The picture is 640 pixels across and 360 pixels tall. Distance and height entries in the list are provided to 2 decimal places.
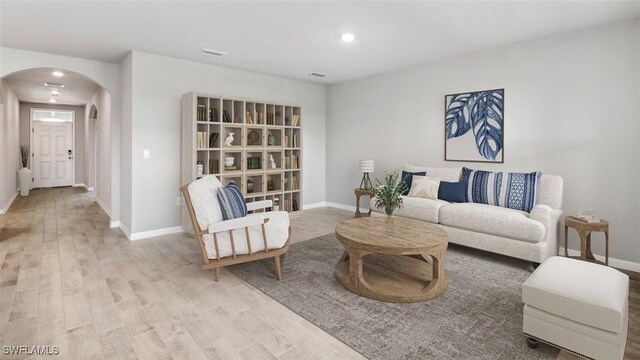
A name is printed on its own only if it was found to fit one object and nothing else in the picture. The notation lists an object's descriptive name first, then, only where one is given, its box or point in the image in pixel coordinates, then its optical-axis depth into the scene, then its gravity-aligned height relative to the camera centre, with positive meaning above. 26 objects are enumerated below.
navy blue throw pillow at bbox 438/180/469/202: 4.27 -0.32
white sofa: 3.29 -0.61
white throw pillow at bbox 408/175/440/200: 4.45 -0.29
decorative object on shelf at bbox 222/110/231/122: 4.95 +0.75
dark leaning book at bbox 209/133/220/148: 4.88 +0.40
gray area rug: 2.01 -1.10
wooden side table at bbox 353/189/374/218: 5.62 -0.48
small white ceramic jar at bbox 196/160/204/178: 4.63 -0.06
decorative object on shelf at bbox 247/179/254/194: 5.37 -0.36
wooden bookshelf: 4.64 +0.34
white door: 9.40 +0.31
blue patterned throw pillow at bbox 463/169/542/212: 3.72 -0.25
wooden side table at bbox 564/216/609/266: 3.12 -0.61
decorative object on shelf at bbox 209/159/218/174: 4.80 -0.01
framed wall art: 4.32 +0.58
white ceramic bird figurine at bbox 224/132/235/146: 4.96 +0.39
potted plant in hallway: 7.99 -0.40
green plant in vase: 3.08 -0.30
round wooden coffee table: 2.63 -0.89
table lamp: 5.66 -0.06
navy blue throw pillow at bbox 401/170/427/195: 4.85 -0.17
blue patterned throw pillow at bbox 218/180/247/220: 3.09 -0.37
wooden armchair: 2.91 -0.62
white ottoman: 1.77 -0.81
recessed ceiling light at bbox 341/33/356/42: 3.74 +1.53
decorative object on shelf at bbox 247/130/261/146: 5.39 +0.47
